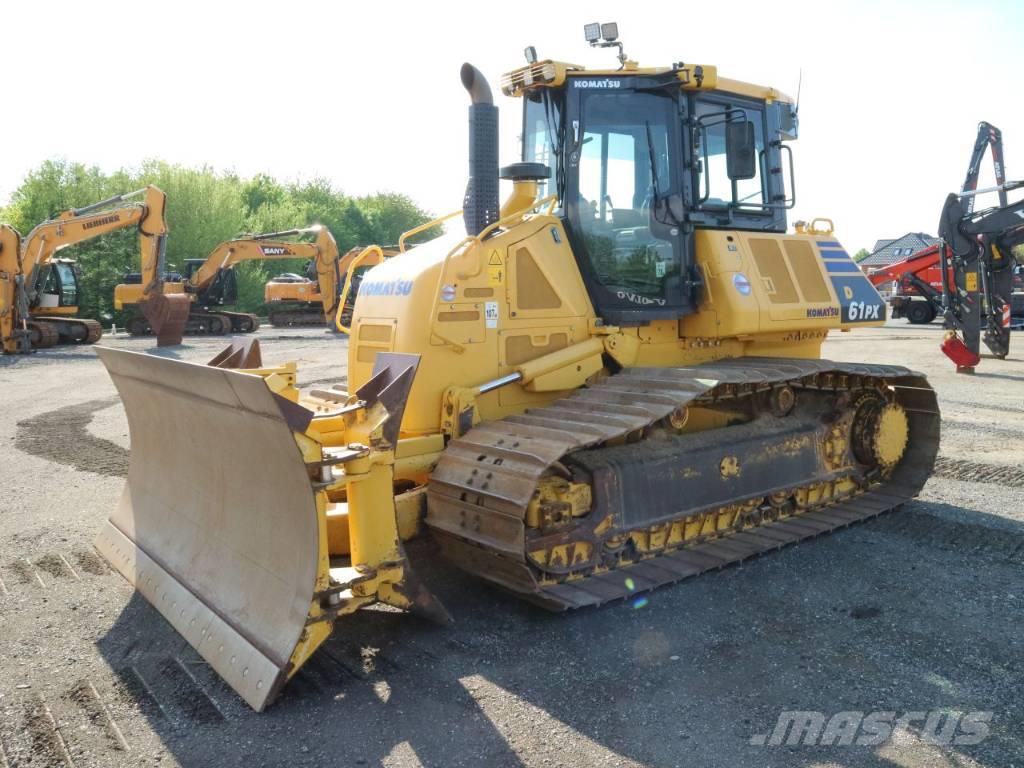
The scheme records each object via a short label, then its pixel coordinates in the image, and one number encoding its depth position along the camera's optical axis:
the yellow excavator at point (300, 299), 28.93
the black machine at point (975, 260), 14.39
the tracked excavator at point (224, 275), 26.16
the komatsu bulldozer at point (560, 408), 4.00
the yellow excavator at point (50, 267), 19.94
